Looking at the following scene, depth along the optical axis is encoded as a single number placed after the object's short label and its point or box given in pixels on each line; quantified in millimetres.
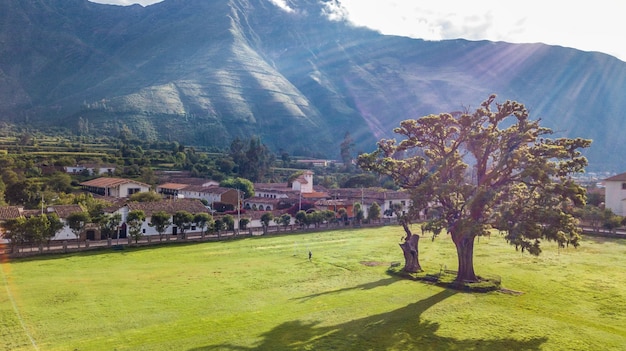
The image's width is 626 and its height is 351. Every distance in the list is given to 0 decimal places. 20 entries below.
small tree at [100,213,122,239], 47350
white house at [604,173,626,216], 69688
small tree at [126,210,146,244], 46500
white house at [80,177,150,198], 77312
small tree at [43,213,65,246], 41000
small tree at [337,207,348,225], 68538
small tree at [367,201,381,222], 70625
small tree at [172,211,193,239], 50812
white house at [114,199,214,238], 52812
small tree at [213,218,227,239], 54375
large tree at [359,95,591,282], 27547
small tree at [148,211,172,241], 48750
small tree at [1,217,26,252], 39344
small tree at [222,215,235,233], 55634
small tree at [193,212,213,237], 52625
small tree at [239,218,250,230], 58175
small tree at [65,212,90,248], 44531
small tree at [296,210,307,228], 62562
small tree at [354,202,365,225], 68750
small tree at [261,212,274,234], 60656
